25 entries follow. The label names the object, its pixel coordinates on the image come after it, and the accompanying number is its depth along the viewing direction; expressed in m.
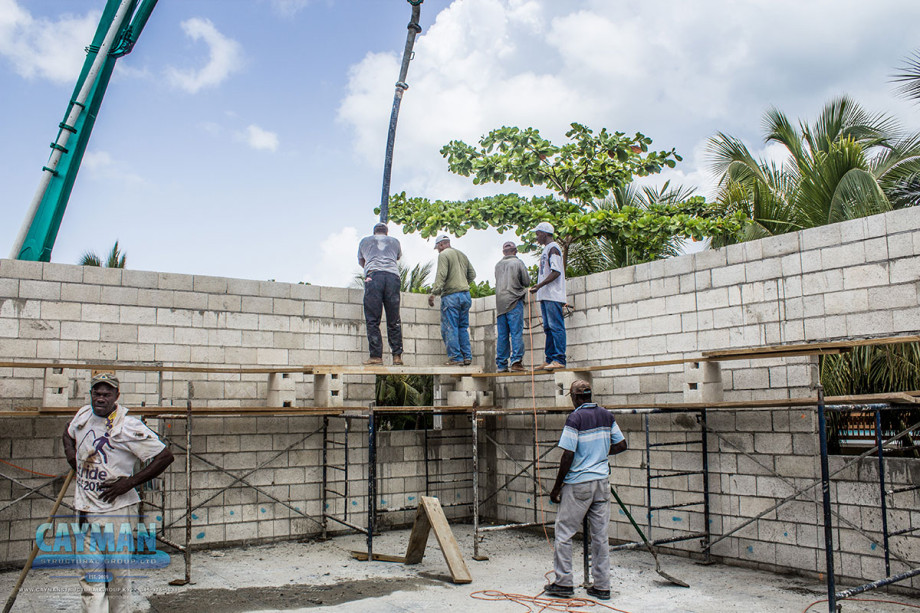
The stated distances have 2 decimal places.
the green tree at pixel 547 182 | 13.63
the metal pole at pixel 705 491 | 7.50
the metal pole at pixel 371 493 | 7.86
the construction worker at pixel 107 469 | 4.52
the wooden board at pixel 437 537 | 6.94
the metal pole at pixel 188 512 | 6.88
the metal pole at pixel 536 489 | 9.41
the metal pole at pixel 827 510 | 5.09
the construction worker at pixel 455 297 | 9.80
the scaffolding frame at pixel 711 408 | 5.26
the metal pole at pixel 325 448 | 9.35
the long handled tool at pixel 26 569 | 4.89
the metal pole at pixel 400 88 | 12.21
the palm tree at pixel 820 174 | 10.37
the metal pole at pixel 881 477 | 5.79
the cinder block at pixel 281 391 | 8.75
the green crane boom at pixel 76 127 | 11.99
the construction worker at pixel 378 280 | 9.21
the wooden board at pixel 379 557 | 7.78
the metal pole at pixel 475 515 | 7.84
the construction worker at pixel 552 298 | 8.64
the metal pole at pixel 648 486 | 7.18
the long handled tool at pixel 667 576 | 6.49
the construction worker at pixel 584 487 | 6.16
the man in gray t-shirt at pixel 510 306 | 9.23
